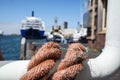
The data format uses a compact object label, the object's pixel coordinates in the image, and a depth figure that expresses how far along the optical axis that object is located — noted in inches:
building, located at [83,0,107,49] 160.4
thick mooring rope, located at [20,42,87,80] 26.7
